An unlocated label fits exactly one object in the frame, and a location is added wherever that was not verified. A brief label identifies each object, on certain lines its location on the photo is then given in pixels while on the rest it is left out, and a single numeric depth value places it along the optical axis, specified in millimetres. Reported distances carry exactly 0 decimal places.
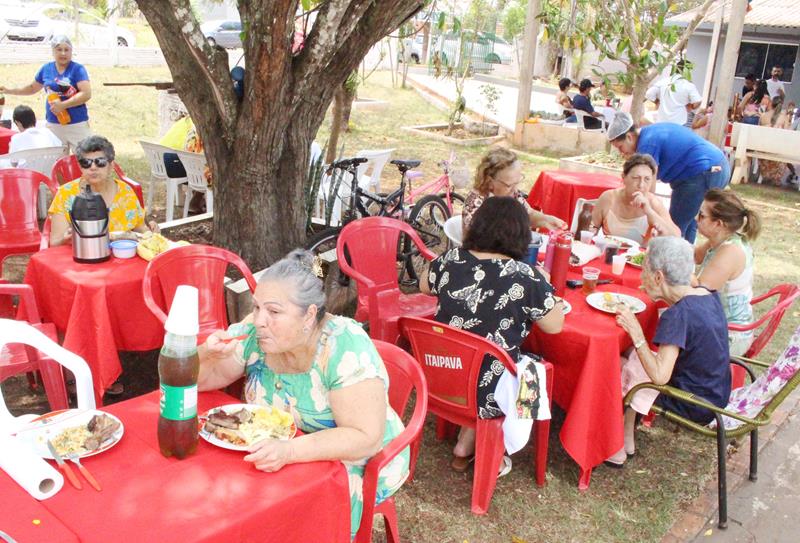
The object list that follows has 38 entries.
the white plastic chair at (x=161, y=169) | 6812
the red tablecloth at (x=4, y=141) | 6961
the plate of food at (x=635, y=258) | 4297
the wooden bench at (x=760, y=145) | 10969
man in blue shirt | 5773
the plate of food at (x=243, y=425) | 2014
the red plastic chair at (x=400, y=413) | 2271
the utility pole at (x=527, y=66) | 12570
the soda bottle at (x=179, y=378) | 1837
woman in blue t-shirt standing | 7051
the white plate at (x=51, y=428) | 1909
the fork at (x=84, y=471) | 1803
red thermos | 3643
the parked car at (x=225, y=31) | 20000
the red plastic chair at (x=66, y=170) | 5746
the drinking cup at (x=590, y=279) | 3721
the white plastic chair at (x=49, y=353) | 2443
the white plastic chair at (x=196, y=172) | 6547
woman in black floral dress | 3129
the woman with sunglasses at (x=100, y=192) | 3891
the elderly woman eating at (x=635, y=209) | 4699
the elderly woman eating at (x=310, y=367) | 2150
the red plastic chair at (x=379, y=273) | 4137
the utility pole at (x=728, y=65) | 10789
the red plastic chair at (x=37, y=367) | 3408
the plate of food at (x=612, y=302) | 3529
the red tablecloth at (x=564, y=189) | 7027
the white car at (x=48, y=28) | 18328
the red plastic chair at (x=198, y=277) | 3617
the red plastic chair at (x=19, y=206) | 4844
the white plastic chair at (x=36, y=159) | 5963
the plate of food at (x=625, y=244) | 4582
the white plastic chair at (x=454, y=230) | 4684
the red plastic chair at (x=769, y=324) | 3674
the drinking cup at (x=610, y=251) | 4312
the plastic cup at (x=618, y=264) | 4074
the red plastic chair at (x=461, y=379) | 3029
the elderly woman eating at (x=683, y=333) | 3242
